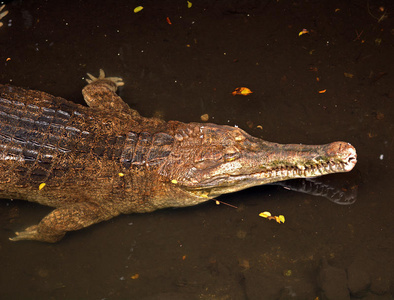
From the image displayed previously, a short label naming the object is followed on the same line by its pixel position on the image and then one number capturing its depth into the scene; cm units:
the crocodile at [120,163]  399
